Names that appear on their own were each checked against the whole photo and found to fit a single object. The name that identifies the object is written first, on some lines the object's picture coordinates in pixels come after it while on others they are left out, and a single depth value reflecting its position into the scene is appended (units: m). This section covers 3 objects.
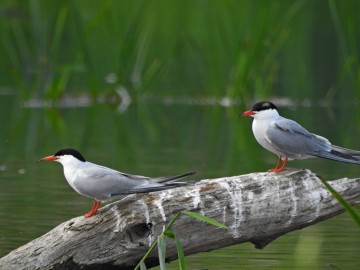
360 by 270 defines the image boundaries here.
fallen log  15.23
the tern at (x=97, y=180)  15.52
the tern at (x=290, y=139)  17.09
